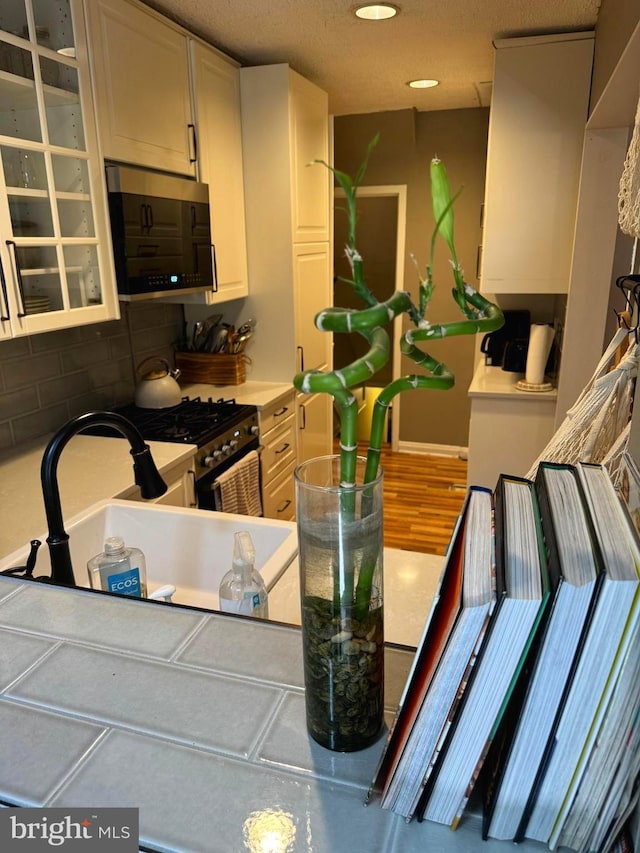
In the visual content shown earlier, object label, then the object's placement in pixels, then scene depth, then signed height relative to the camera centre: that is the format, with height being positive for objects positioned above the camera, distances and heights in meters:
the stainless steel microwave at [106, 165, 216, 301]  2.16 +0.09
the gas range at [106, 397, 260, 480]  2.33 -0.68
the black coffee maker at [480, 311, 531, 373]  3.38 -0.46
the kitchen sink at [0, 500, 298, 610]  1.45 -0.70
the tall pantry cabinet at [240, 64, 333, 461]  2.90 +0.20
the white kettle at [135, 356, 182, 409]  2.67 -0.58
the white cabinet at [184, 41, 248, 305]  2.61 +0.44
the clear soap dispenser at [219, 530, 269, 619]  1.00 -0.54
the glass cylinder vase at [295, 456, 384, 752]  0.55 -0.32
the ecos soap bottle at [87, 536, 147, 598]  1.11 -0.57
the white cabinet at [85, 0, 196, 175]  2.04 +0.62
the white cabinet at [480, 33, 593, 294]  2.55 +0.41
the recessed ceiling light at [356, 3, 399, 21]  2.20 +0.88
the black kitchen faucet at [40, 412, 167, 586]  0.92 -0.34
